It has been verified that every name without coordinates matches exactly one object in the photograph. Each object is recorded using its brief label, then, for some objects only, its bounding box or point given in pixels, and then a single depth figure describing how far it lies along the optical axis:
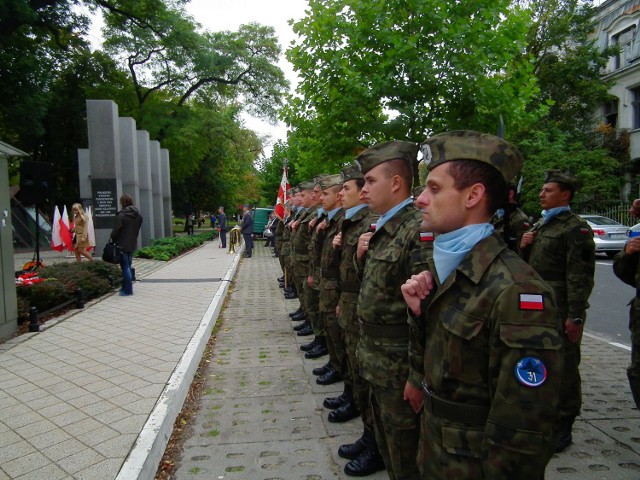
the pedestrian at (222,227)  25.54
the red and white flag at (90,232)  14.31
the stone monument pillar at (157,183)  27.78
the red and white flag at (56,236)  15.61
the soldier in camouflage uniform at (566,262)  3.74
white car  17.34
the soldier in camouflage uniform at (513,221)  2.16
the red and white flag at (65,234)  15.74
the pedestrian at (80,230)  13.83
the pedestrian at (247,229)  20.04
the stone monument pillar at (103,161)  18.20
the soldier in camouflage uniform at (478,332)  1.66
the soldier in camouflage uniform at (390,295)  2.69
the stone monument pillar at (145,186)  23.61
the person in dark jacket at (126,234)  10.37
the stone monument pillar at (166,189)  31.08
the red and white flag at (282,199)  13.24
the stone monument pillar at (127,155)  21.16
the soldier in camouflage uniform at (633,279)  3.20
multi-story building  26.38
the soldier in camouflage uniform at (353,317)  3.57
